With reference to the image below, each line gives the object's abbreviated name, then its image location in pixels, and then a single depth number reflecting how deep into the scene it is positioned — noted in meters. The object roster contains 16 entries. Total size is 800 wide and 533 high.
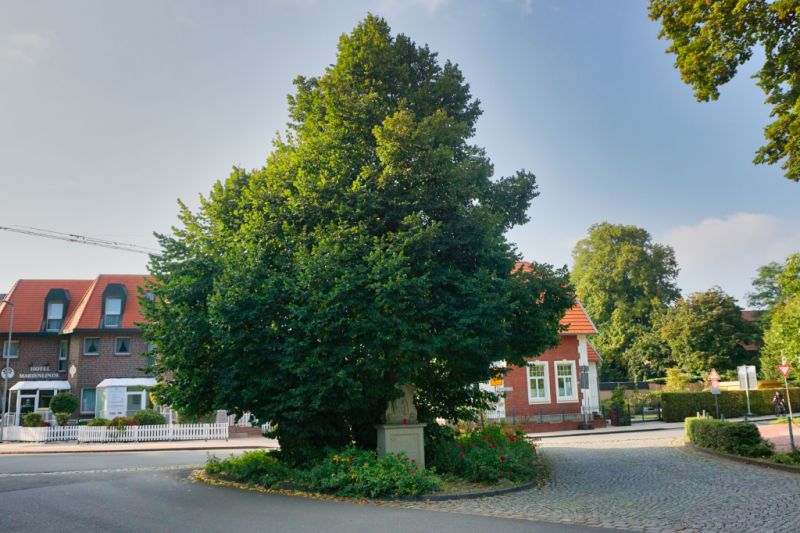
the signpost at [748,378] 26.12
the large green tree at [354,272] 12.52
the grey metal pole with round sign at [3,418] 32.08
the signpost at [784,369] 22.16
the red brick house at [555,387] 32.56
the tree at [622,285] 61.31
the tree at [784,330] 17.02
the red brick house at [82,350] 38.44
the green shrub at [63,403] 35.84
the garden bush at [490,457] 13.33
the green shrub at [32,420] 32.75
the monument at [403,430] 13.84
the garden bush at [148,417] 32.06
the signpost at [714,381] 26.92
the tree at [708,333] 54.12
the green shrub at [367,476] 11.84
